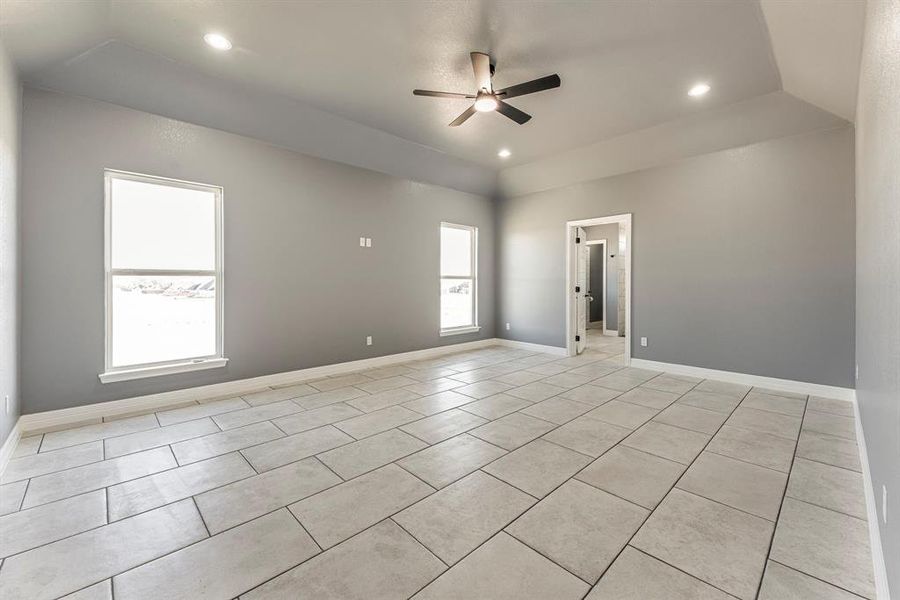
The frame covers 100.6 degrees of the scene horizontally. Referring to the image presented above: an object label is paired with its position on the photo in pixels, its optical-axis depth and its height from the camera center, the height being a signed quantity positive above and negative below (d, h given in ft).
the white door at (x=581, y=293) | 20.36 +0.28
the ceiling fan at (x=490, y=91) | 9.46 +5.57
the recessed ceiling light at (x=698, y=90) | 11.49 +6.53
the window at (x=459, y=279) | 20.95 +1.11
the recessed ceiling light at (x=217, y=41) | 9.31 +6.53
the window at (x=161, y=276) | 11.35 +0.71
